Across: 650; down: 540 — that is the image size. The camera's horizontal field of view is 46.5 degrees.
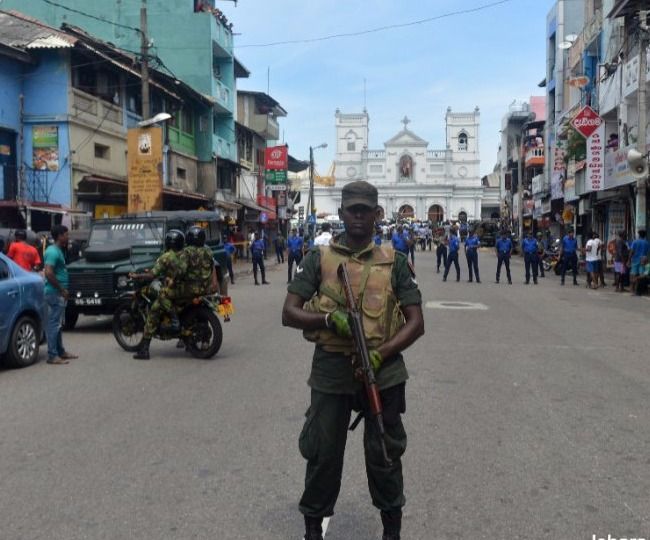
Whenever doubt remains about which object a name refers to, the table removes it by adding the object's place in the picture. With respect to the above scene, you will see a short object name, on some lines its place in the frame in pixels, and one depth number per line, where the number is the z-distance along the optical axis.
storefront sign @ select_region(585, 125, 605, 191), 25.63
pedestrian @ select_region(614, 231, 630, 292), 20.62
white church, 107.62
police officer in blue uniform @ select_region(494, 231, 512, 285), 22.92
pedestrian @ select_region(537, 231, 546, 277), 23.95
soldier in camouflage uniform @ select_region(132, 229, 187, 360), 9.58
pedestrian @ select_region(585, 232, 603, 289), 21.80
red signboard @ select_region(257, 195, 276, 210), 50.23
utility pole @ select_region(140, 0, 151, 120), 21.91
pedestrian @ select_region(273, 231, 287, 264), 36.56
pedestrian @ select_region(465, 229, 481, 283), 23.02
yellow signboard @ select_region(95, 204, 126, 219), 26.64
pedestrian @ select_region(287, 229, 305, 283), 23.55
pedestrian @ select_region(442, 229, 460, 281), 23.64
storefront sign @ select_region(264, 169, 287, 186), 45.78
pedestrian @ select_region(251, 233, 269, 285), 23.31
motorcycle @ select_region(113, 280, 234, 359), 9.80
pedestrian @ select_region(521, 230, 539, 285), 23.12
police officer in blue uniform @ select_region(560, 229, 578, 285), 23.52
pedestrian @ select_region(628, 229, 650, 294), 19.55
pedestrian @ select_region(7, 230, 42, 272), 12.06
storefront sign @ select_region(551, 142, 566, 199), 36.34
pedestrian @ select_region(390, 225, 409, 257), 23.88
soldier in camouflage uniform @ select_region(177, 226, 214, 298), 9.62
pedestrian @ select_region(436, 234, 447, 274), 27.38
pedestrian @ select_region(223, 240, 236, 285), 21.59
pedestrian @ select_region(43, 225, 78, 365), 9.41
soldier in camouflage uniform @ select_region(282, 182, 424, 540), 3.66
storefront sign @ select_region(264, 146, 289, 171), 45.84
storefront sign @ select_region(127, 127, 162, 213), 22.03
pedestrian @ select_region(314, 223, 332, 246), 20.45
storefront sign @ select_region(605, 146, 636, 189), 22.16
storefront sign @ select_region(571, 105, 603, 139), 26.50
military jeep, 13.01
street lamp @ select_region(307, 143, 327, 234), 58.42
